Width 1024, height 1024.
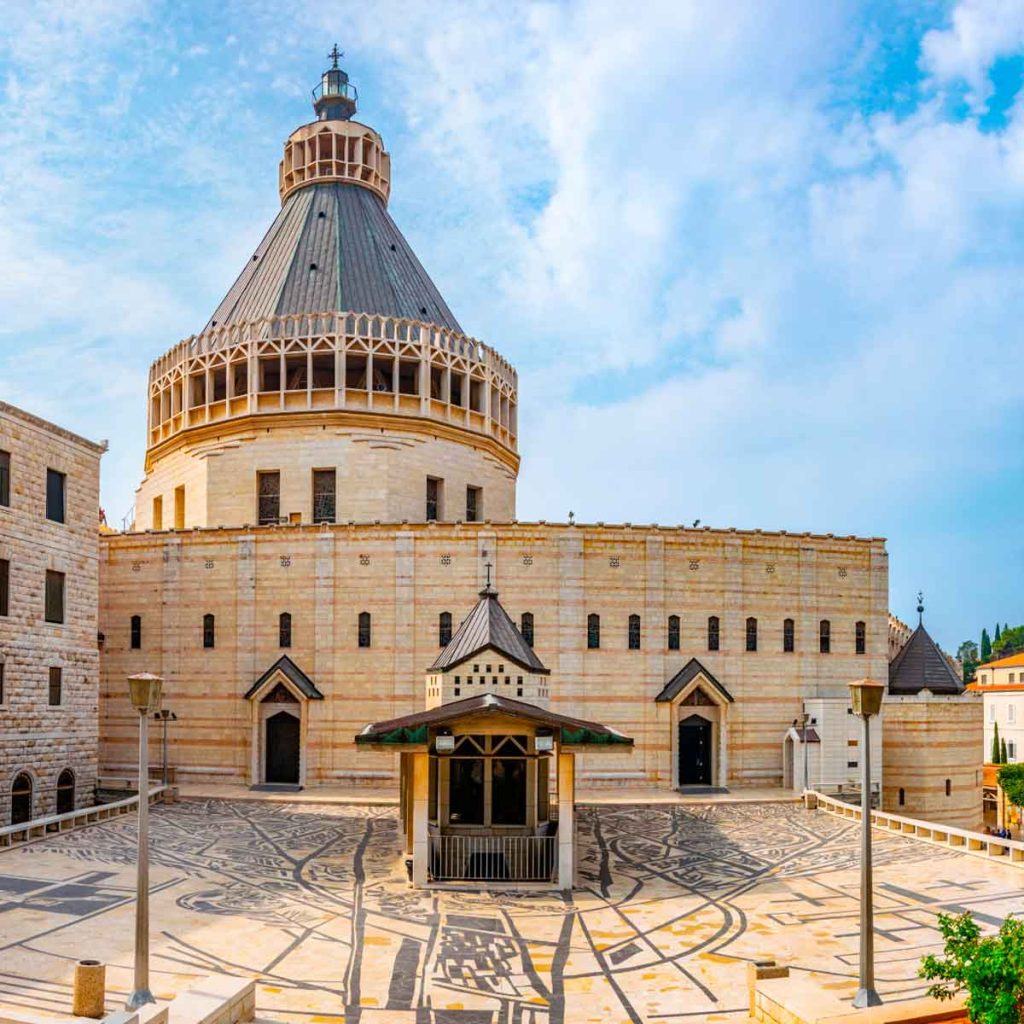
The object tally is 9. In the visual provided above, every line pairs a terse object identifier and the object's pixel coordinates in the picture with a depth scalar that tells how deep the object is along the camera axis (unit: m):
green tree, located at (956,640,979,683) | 157.18
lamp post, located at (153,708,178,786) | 42.61
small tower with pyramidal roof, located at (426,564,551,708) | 27.36
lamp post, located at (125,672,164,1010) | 14.75
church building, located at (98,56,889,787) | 42.72
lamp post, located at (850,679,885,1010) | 15.13
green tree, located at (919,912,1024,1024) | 11.71
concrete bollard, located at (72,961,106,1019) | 14.39
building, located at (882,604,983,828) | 44.19
